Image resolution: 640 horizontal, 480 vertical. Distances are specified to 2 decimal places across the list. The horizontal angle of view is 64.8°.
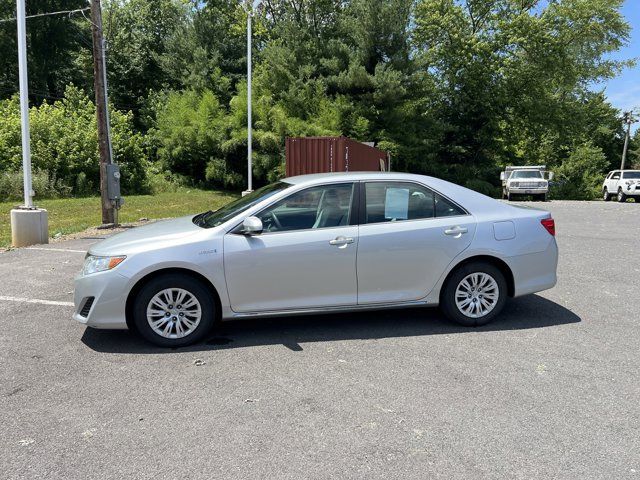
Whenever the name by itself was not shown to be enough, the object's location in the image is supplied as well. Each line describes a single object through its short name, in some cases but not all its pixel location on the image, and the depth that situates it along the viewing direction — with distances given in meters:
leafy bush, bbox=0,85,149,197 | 20.95
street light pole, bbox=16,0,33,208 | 9.87
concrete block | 9.98
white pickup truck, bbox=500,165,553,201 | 27.34
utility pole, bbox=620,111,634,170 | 54.26
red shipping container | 14.49
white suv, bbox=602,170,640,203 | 28.52
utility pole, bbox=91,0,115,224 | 12.56
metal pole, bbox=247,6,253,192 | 20.23
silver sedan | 4.52
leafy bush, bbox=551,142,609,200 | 38.31
